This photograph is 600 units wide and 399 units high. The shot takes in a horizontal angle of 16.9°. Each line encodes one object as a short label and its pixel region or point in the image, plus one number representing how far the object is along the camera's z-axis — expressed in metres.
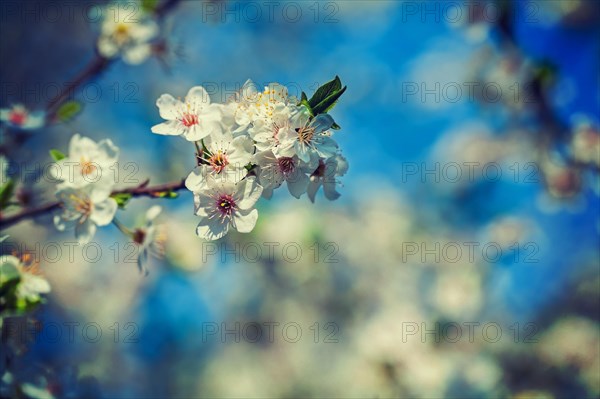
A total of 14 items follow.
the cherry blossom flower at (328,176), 0.69
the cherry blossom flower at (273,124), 0.68
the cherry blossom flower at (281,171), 0.68
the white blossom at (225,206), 0.68
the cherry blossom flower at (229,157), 0.68
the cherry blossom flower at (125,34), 0.83
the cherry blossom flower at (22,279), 0.70
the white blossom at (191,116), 0.69
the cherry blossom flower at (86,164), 0.71
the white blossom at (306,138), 0.68
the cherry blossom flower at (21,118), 0.77
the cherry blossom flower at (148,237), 0.73
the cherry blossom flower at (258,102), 0.68
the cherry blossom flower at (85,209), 0.70
